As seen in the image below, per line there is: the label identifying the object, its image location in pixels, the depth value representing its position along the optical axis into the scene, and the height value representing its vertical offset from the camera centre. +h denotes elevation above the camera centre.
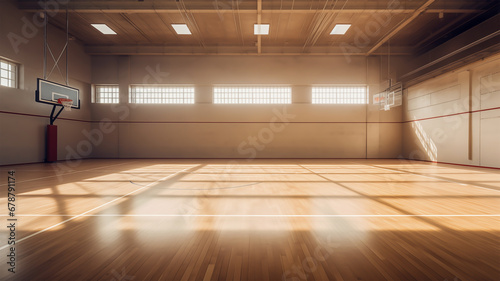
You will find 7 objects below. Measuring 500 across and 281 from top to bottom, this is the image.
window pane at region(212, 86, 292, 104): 14.09 +2.50
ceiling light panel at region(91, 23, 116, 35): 11.14 +5.07
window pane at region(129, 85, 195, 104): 14.07 +2.49
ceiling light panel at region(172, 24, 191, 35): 11.11 +5.04
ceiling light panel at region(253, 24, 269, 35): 11.04 +5.05
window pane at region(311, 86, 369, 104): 14.03 +2.46
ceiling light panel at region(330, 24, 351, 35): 11.12 +5.07
